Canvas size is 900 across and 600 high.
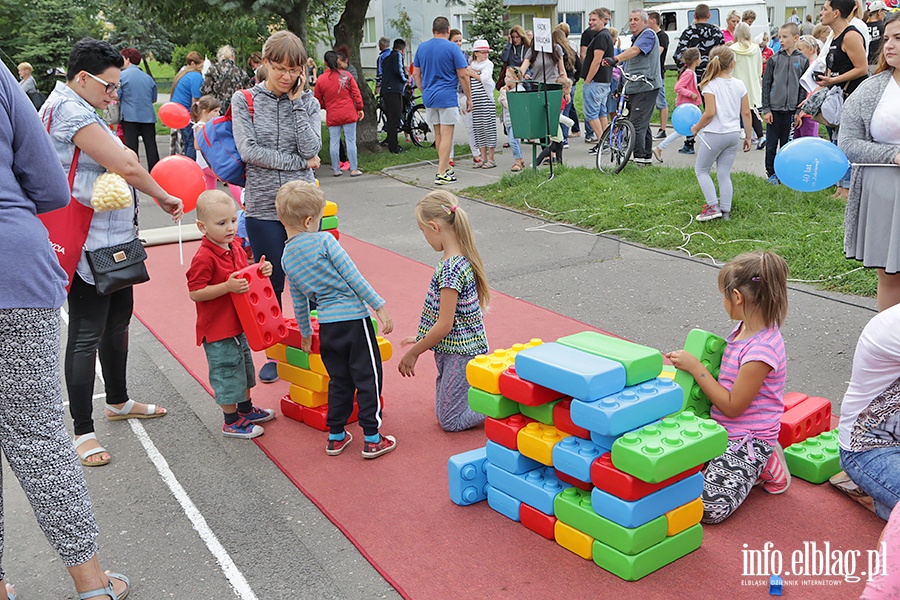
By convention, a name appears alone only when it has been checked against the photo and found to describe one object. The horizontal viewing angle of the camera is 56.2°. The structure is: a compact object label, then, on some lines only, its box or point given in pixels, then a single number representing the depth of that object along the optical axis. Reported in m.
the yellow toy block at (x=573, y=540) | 3.39
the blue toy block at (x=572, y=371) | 3.26
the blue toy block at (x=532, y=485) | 3.56
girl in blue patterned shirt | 4.35
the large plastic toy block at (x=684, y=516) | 3.33
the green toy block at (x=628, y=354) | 3.41
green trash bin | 11.55
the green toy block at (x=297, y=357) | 4.87
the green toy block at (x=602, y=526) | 3.21
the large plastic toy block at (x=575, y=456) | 3.32
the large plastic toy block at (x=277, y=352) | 5.07
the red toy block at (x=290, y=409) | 4.94
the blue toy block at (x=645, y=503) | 3.17
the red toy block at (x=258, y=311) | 4.51
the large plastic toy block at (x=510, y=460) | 3.67
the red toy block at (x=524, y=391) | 3.54
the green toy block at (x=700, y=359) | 3.77
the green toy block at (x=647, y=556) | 3.23
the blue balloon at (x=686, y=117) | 9.85
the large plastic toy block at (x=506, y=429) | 3.66
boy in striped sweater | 4.29
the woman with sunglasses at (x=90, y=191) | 4.11
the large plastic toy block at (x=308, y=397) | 4.80
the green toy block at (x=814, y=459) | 3.94
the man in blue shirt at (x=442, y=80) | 12.14
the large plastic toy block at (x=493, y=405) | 3.72
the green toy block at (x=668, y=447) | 3.07
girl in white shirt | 8.36
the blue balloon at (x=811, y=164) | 5.94
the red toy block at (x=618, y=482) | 3.15
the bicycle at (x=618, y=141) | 11.35
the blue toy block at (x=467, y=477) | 3.86
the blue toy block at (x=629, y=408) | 3.18
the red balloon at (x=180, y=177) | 7.25
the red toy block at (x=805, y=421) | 4.11
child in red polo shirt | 4.47
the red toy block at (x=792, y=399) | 4.33
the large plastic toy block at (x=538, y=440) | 3.49
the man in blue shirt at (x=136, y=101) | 13.67
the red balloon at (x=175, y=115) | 12.03
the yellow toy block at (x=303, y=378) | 4.76
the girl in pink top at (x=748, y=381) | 3.67
